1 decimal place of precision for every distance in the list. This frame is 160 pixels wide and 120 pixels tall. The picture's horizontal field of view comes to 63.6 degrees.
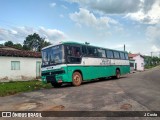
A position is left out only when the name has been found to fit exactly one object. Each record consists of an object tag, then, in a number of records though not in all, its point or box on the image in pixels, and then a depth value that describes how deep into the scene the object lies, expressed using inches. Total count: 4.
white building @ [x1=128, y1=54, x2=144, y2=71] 1485.4
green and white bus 341.1
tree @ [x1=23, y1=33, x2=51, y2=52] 1850.1
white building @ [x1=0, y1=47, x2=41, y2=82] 546.8
